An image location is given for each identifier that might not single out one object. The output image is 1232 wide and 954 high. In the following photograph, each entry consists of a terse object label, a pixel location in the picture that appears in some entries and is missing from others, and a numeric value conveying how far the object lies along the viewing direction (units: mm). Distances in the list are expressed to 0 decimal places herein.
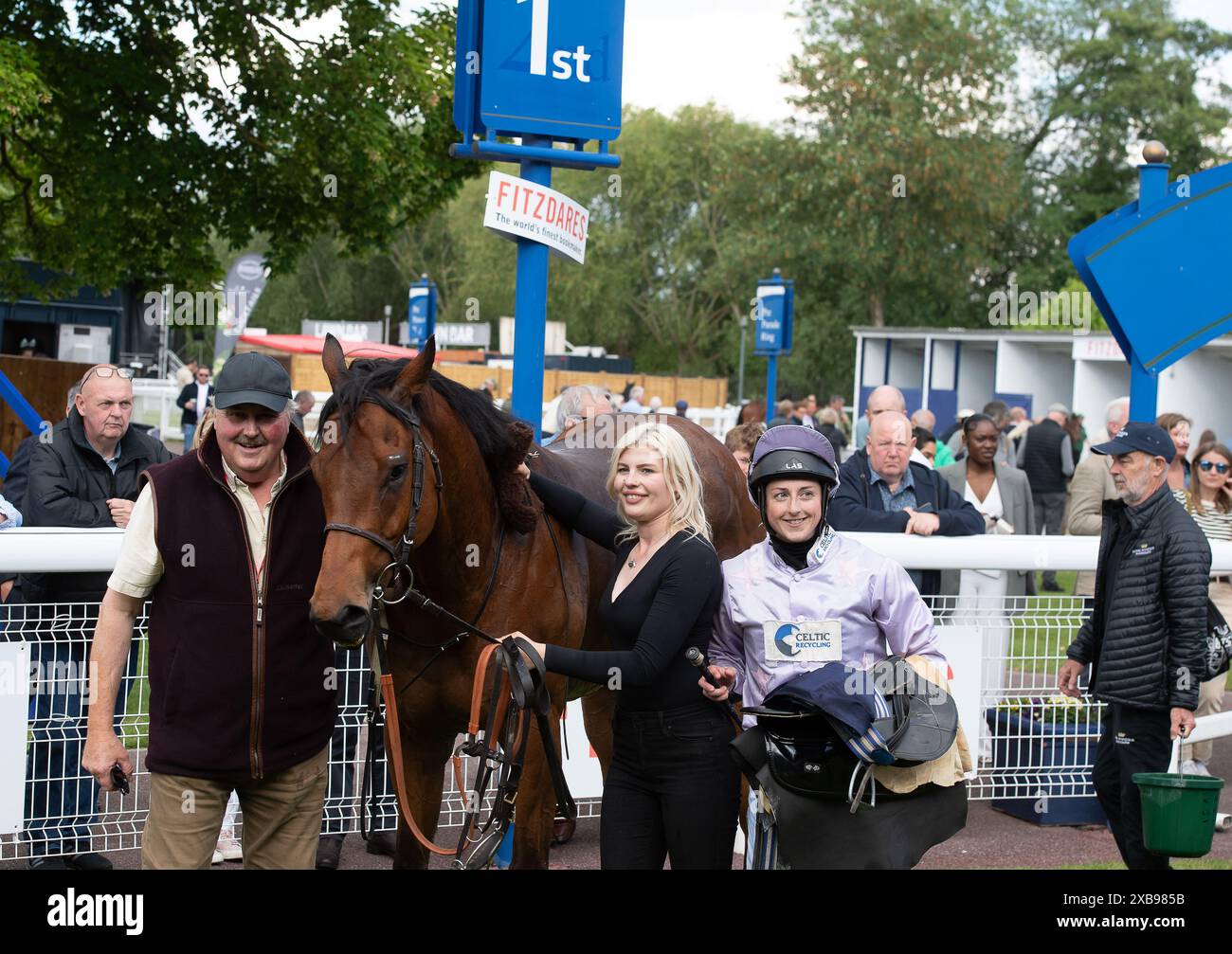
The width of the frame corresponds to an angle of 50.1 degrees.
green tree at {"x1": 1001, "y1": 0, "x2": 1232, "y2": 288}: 45969
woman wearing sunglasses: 7180
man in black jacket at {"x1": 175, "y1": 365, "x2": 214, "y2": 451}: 23000
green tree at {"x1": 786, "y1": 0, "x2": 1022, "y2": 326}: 37406
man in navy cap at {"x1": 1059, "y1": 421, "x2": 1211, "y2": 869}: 4969
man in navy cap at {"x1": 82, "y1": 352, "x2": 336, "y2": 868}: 3459
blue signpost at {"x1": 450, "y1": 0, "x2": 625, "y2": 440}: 5266
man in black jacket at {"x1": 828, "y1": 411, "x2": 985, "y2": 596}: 6410
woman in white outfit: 8484
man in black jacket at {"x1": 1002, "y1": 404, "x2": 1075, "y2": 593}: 14648
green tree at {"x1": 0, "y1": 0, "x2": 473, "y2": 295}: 11734
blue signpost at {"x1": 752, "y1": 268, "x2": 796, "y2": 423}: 18172
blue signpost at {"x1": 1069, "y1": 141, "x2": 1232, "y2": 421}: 6383
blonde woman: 3582
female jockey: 3430
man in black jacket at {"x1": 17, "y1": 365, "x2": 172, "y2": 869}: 4930
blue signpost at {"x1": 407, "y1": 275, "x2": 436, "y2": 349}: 14258
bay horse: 3547
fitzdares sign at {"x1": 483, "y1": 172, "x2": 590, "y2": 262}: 5273
